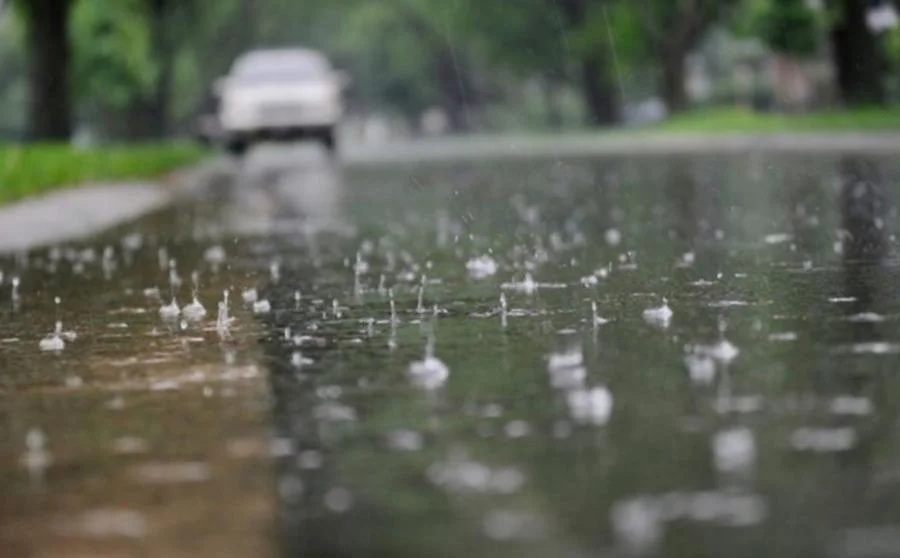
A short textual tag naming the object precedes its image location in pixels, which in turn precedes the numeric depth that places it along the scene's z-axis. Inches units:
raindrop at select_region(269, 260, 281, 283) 495.1
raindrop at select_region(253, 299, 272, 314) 400.2
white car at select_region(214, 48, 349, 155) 1664.6
